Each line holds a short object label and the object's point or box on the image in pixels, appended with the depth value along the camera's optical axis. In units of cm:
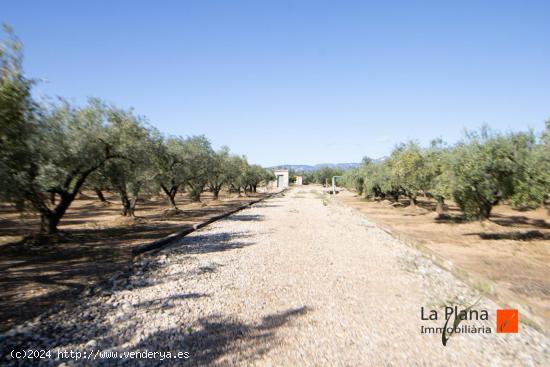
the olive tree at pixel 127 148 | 1466
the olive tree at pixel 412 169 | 2773
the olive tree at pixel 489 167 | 1393
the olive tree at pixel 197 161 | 2909
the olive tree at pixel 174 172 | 2472
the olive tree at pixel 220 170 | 3583
